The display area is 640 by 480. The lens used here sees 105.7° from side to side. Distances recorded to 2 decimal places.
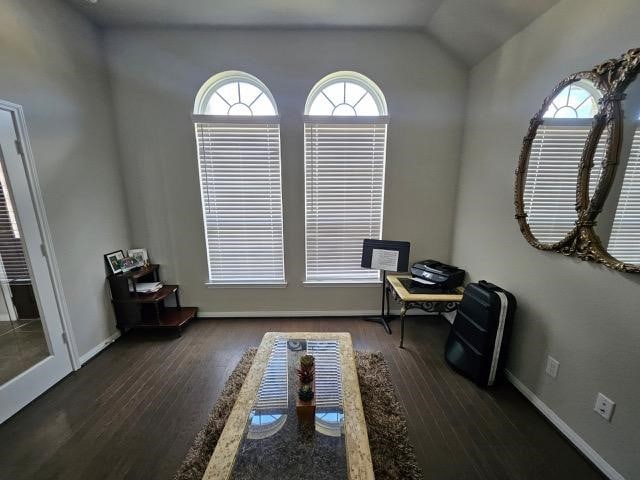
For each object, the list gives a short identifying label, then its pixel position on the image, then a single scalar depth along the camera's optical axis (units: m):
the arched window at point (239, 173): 2.55
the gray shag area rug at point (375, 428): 1.30
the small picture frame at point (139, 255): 2.64
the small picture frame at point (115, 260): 2.41
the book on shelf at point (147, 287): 2.52
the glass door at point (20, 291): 1.68
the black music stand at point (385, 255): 2.55
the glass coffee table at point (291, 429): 1.00
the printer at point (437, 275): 2.38
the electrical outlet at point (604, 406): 1.26
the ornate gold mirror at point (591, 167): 1.20
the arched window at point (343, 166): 2.56
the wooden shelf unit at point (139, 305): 2.45
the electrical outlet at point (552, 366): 1.56
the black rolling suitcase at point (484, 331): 1.79
